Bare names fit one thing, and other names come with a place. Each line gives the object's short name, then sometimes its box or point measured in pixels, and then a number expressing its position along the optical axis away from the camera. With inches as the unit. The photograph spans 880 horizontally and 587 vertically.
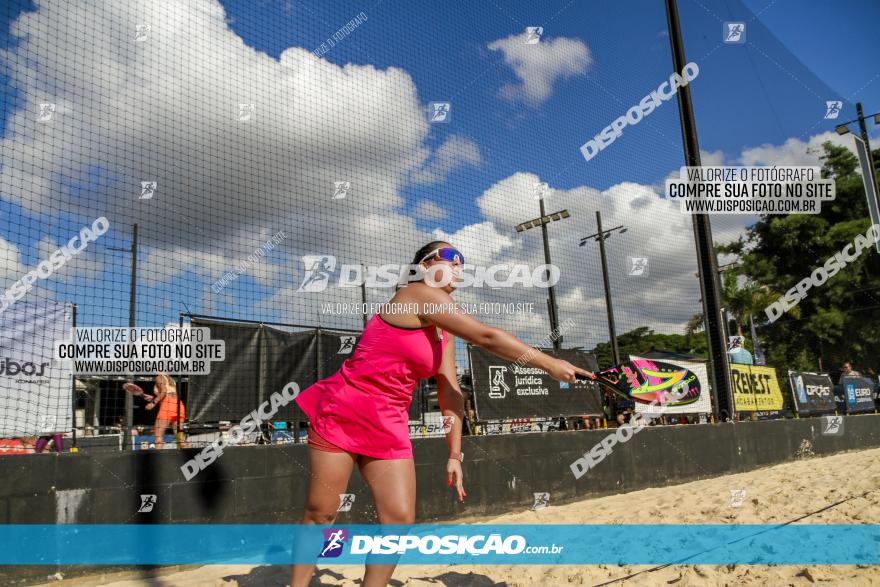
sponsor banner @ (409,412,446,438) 256.0
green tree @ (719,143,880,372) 877.2
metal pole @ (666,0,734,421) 365.4
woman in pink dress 94.3
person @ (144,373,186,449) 221.2
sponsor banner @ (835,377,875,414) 558.3
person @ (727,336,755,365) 471.2
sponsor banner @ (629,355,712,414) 342.3
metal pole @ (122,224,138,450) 183.6
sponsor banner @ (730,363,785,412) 392.9
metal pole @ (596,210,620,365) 328.2
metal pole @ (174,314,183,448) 186.4
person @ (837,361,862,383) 572.3
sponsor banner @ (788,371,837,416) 483.2
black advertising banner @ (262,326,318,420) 214.8
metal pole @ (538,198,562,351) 306.7
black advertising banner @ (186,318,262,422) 199.0
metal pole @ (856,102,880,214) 608.6
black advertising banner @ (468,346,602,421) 268.2
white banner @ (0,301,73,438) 168.6
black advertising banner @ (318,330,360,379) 228.4
